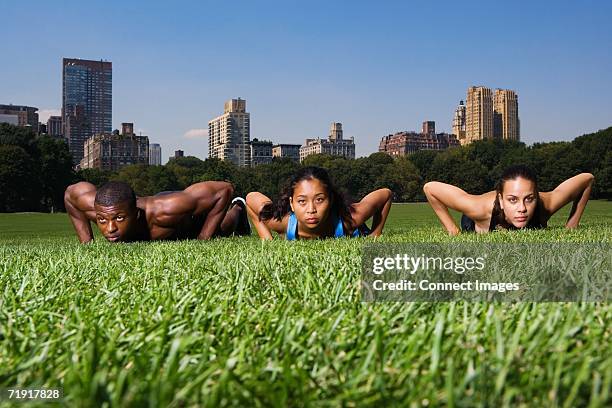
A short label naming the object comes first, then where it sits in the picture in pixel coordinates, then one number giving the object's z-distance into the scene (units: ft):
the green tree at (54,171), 234.99
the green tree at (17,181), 211.41
